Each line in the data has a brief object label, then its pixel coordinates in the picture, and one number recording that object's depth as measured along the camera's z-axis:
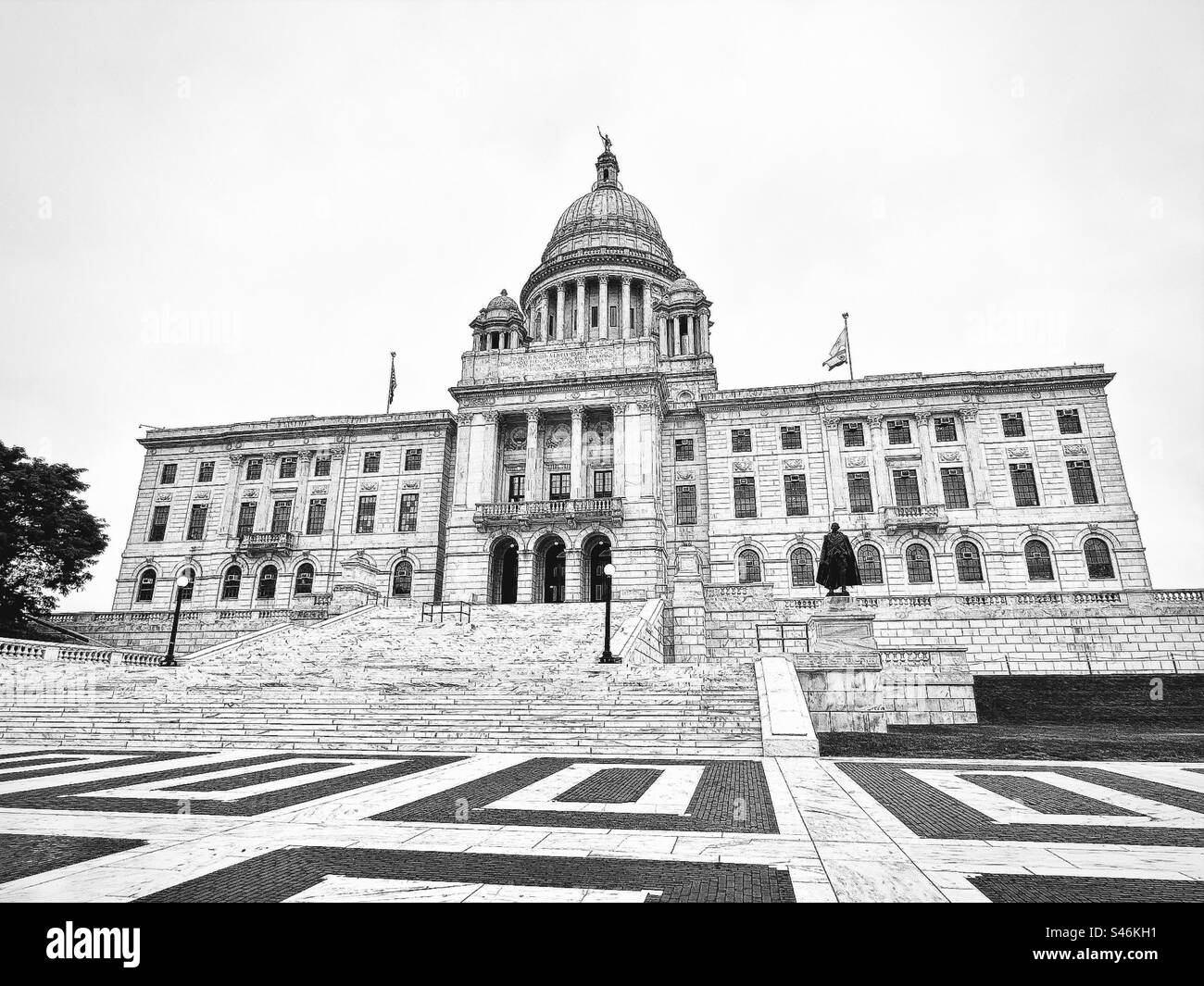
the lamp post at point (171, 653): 24.93
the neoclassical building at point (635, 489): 38.00
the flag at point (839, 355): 41.03
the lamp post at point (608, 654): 20.58
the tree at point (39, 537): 36.44
